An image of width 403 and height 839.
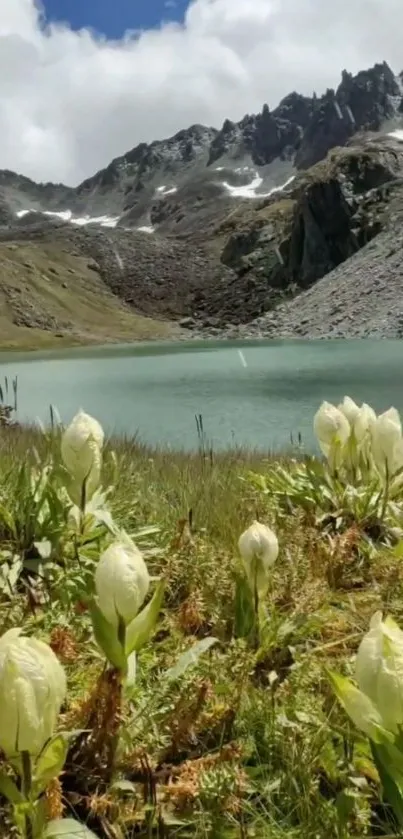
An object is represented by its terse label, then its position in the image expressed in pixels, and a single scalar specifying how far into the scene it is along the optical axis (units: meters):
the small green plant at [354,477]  3.51
